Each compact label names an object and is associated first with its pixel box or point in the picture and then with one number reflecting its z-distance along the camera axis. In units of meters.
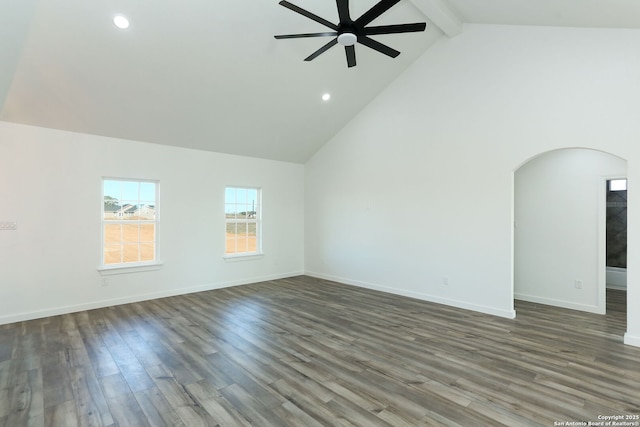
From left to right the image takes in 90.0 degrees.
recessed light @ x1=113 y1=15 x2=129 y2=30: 3.47
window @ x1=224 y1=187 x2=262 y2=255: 6.66
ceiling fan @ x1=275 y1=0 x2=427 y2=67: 2.85
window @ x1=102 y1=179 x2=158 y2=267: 5.20
